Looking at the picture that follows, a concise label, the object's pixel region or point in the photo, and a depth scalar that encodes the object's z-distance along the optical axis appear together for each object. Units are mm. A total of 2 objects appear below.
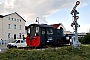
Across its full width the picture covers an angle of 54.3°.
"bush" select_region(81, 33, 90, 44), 10719
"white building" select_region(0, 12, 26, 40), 26356
